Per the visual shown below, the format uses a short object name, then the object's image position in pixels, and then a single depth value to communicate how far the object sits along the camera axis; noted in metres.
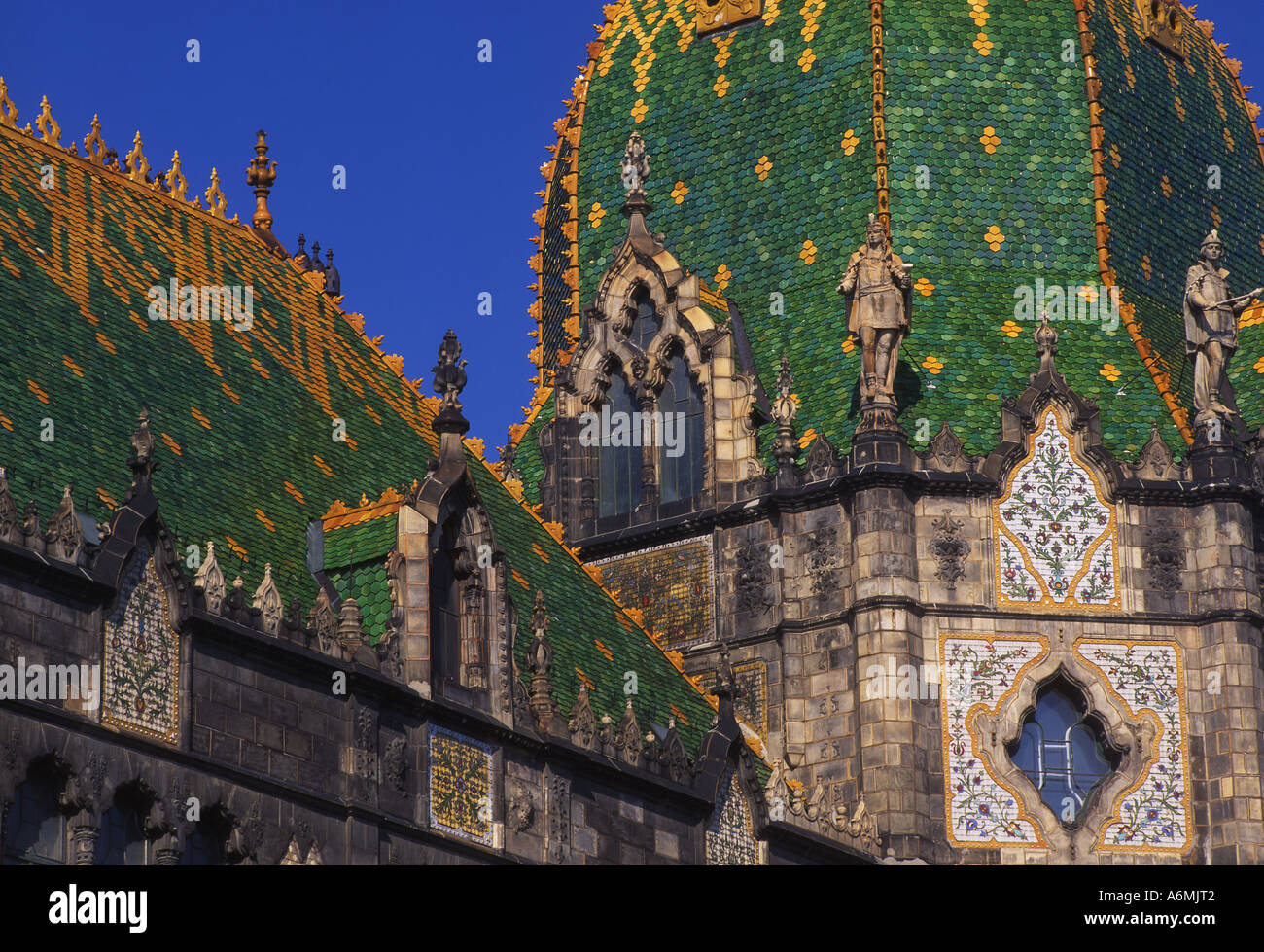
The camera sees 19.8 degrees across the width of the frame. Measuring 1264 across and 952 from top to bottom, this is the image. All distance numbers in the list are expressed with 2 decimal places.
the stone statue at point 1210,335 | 58.47
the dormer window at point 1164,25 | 65.69
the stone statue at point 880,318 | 57.62
